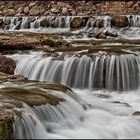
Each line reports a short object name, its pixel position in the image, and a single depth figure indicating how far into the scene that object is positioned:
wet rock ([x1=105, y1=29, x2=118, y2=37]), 23.27
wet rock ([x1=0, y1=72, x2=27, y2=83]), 11.70
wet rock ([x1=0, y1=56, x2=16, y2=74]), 13.97
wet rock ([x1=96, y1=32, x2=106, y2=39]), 22.61
